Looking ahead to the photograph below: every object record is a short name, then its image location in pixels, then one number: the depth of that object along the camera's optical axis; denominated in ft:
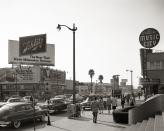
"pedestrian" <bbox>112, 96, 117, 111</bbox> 97.96
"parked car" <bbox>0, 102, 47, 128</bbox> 61.11
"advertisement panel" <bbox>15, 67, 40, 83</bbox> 266.86
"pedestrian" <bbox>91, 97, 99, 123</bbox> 67.26
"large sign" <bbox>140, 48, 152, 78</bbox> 162.71
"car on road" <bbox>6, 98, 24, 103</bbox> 115.62
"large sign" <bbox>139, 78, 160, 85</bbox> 170.19
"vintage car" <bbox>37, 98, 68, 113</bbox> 98.34
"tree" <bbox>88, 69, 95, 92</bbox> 419.33
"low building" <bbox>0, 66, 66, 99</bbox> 282.56
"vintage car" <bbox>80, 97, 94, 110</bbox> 118.01
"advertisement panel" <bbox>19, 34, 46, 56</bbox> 195.53
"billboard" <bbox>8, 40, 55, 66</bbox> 209.87
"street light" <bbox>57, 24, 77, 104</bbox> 83.84
